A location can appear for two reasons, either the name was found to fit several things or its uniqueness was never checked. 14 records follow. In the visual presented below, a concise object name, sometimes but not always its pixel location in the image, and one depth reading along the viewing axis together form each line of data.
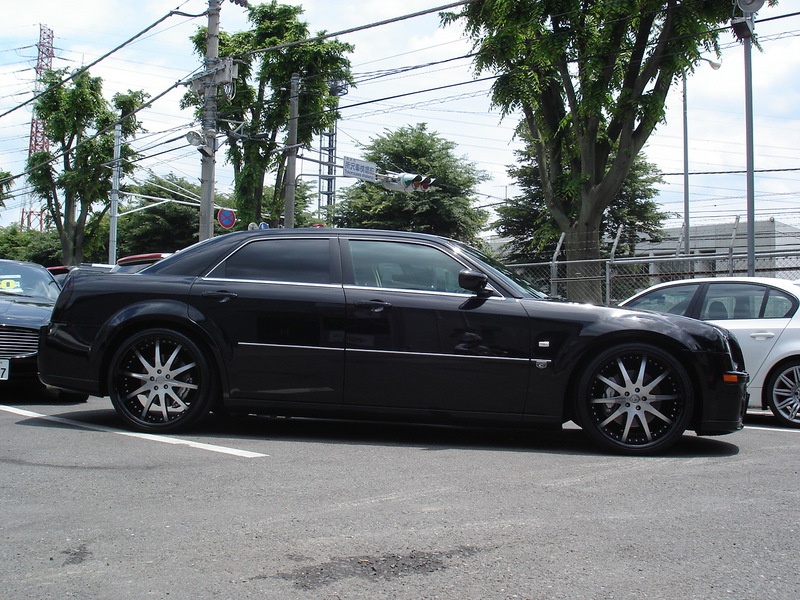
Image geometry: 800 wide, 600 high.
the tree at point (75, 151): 41.28
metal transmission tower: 58.02
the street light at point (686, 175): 23.69
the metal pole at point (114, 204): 32.06
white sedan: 7.09
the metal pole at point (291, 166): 21.41
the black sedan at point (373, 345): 5.13
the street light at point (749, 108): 11.18
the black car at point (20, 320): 7.11
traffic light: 24.28
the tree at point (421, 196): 34.03
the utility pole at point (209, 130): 17.41
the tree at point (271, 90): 34.25
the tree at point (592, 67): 16.12
